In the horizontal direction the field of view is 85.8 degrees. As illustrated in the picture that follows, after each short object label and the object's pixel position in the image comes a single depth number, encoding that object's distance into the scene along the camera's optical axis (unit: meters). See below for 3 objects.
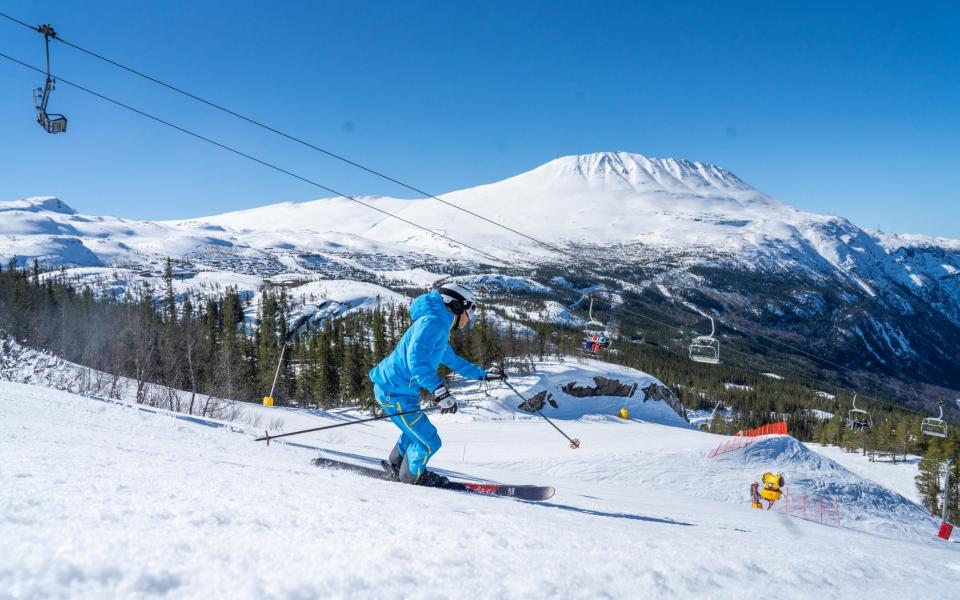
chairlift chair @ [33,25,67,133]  9.83
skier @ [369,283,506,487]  5.57
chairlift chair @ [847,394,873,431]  29.34
